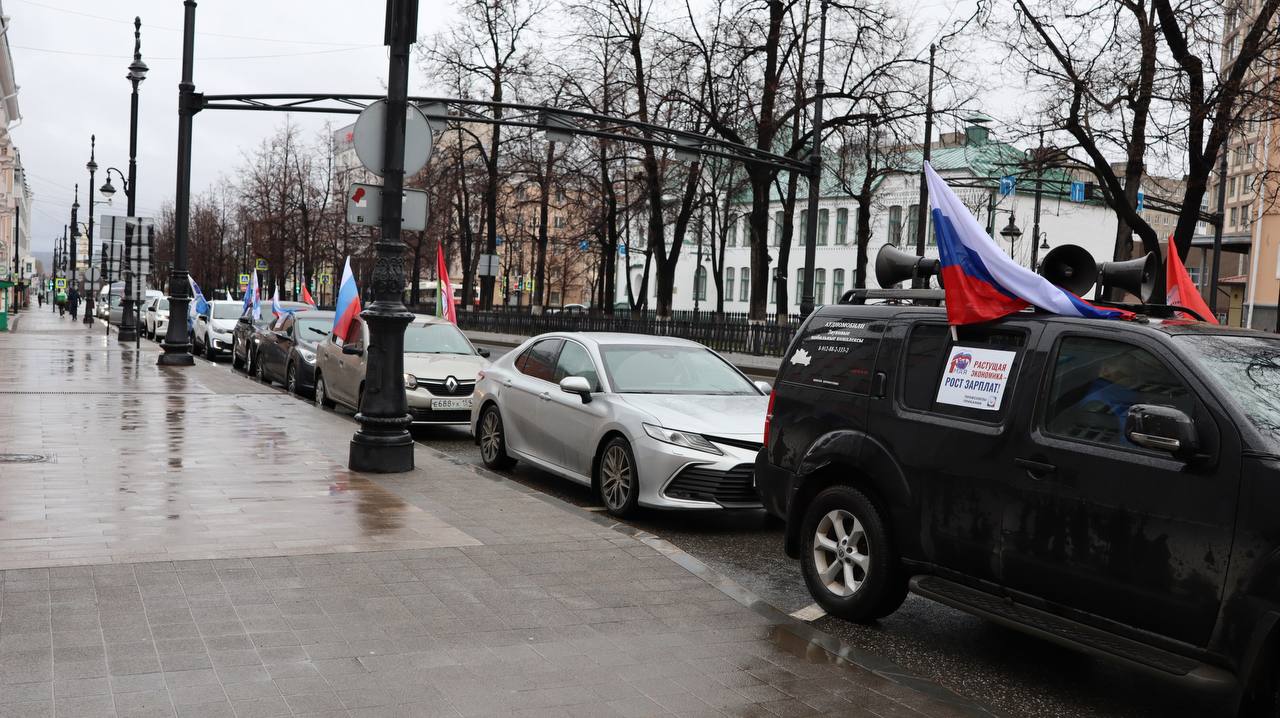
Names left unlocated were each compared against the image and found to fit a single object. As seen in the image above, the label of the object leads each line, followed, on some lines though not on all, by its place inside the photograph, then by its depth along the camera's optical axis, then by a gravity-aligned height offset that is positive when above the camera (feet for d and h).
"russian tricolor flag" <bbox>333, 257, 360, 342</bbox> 49.93 -0.52
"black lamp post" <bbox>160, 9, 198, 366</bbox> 73.15 +4.31
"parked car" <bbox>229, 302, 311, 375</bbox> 76.18 -3.14
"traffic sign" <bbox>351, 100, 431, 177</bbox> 33.30 +4.58
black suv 14.16 -2.31
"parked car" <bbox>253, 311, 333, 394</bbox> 61.77 -3.34
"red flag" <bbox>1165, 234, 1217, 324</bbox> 23.61 +0.77
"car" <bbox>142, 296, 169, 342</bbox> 123.38 -3.48
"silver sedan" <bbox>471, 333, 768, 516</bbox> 28.17 -3.07
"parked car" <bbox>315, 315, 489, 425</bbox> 46.05 -3.14
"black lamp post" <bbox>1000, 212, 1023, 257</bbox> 125.29 +9.68
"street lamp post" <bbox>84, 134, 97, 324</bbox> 164.35 +4.66
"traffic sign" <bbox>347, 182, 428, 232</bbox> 33.22 +2.57
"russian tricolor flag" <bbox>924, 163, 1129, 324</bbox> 17.98 +0.58
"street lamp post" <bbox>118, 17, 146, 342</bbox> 89.93 +9.82
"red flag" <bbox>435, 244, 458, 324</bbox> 68.39 +0.16
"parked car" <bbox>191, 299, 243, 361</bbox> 93.91 -3.25
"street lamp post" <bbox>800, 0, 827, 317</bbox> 79.10 +9.11
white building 226.99 +19.14
